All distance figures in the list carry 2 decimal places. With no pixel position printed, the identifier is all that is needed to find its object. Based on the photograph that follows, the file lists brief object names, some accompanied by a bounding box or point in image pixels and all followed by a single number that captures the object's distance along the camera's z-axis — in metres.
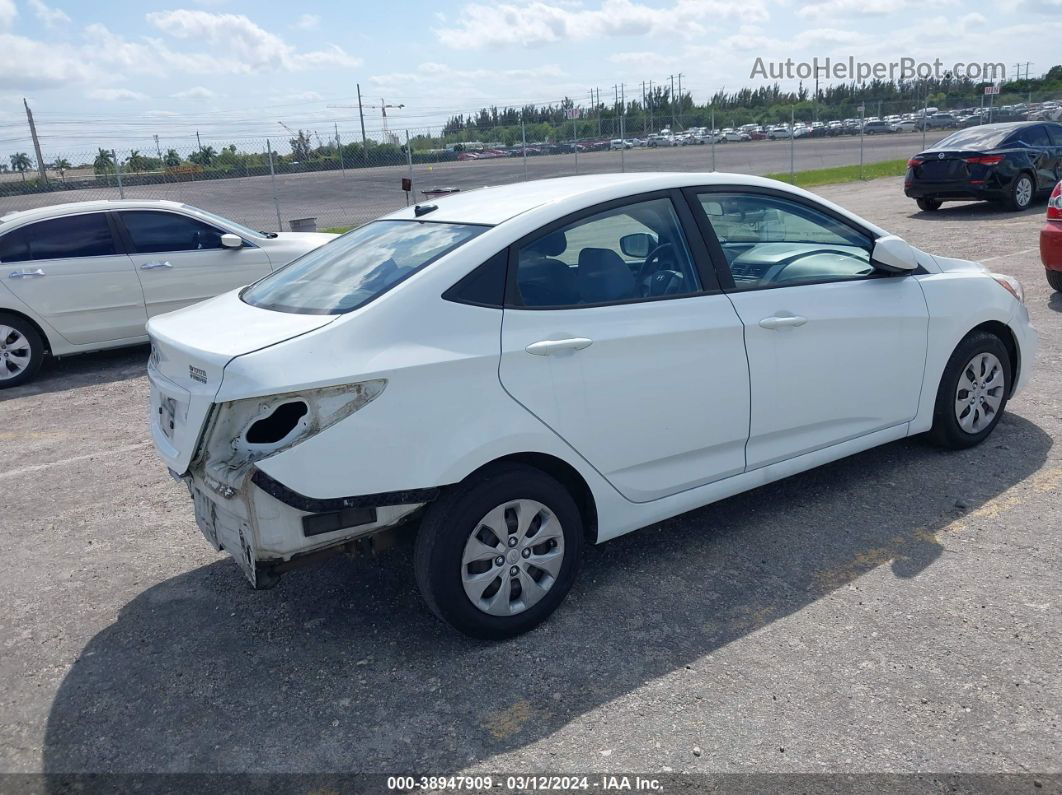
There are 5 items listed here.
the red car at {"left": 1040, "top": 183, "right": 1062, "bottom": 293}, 8.55
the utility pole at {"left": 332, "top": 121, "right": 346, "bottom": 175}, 26.79
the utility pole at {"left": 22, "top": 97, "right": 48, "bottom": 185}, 22.04
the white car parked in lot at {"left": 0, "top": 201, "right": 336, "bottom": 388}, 8.54
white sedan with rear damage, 3.25
